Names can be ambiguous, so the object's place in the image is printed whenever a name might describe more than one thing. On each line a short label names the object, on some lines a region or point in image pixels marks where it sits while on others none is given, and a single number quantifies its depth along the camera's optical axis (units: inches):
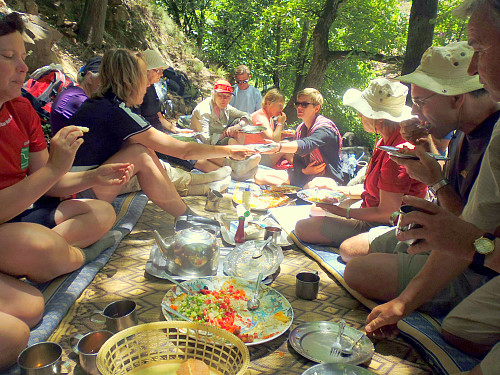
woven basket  60.4
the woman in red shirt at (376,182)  123.0
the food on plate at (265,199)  188.1
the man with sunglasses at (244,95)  344.8
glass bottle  139.4
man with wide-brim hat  96.0
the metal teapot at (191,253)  113.0
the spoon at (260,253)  120.6
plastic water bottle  223.1
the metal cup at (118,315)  87.9
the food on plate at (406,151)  104.3
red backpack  162.7
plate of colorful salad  90.2
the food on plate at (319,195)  175.6
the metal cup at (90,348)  76.4
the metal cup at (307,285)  111.9
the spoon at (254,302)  97.1
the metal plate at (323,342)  84.9
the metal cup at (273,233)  143.5
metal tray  117.9
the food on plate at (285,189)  203.3
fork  85.9
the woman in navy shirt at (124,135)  135.3
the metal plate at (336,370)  74.7
